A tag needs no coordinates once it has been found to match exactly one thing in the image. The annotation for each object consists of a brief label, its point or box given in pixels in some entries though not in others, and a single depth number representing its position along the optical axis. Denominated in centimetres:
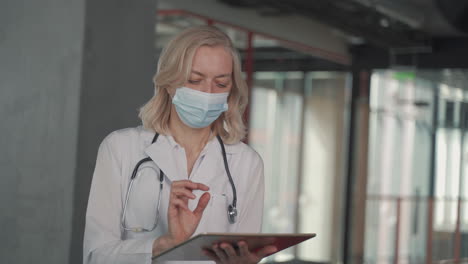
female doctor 222
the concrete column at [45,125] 343
